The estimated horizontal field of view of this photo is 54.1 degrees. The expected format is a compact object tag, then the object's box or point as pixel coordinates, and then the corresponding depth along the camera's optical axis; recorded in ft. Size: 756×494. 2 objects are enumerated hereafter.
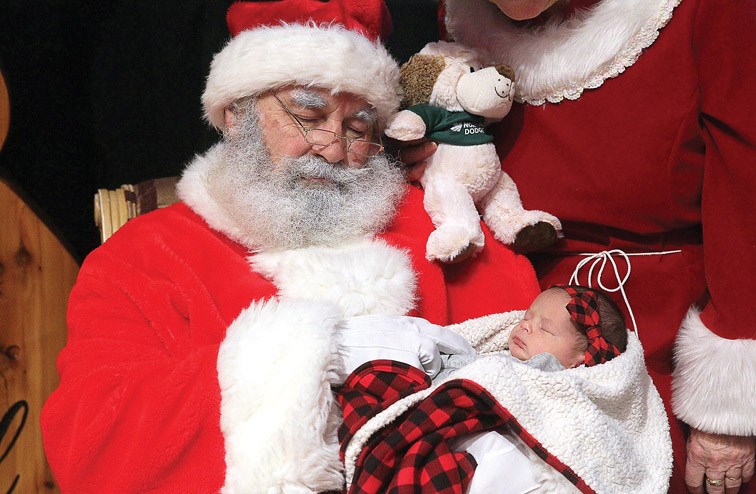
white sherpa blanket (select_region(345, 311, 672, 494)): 4.44
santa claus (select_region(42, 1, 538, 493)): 4.60
